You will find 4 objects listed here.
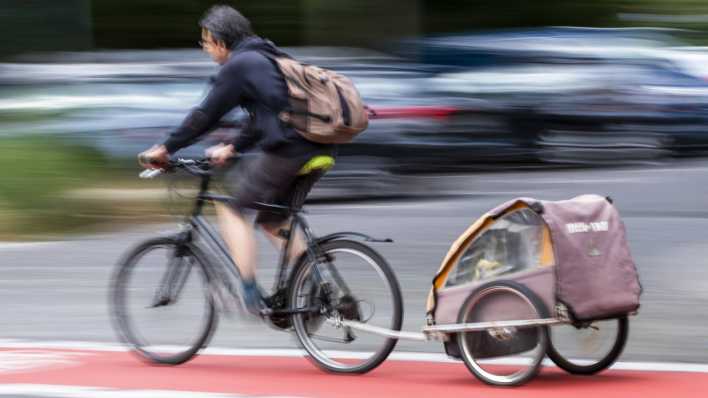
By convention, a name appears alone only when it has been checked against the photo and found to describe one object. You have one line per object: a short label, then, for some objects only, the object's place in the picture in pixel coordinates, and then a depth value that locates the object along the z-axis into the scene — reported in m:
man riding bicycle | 13.08
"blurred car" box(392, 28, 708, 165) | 33.97
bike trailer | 12.22
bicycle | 13.16
